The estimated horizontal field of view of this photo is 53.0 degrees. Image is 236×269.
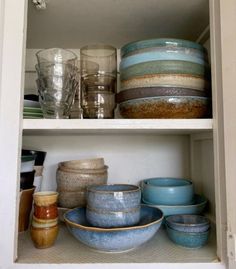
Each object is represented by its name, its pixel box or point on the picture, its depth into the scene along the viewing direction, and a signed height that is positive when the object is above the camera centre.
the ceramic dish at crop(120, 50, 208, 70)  0.55 +0.23
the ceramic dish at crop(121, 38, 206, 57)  0.56 +0.26
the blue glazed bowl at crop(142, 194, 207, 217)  0.67 -0.15
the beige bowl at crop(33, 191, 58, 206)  0.55 -0.10
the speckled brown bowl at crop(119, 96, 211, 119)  0.54 +0.11
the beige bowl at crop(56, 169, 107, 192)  0.69 -0.07
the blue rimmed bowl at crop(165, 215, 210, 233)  0.56 -0.17
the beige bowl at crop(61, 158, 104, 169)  0.71 -0.03
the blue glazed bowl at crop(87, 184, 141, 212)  0.52 -0.10
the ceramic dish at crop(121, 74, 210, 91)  0.54 +0.17
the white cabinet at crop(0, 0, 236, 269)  0.47 +0.07
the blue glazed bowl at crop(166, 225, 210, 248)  0.55 -0.20
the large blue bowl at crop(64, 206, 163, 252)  0.49 -0.17
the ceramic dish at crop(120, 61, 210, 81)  0.55 +0.20
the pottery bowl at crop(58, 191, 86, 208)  0.68 -0.13
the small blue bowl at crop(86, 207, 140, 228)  0.52 -0.14
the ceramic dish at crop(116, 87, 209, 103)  0.54 +0.15
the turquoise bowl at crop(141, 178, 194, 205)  0.69 -0.12
